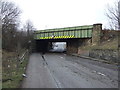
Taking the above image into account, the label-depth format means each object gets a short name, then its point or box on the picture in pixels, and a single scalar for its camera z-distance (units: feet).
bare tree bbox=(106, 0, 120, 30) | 61.32
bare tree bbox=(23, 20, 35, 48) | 111.25
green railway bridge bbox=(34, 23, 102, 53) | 68.02
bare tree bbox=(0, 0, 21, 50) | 76.35
